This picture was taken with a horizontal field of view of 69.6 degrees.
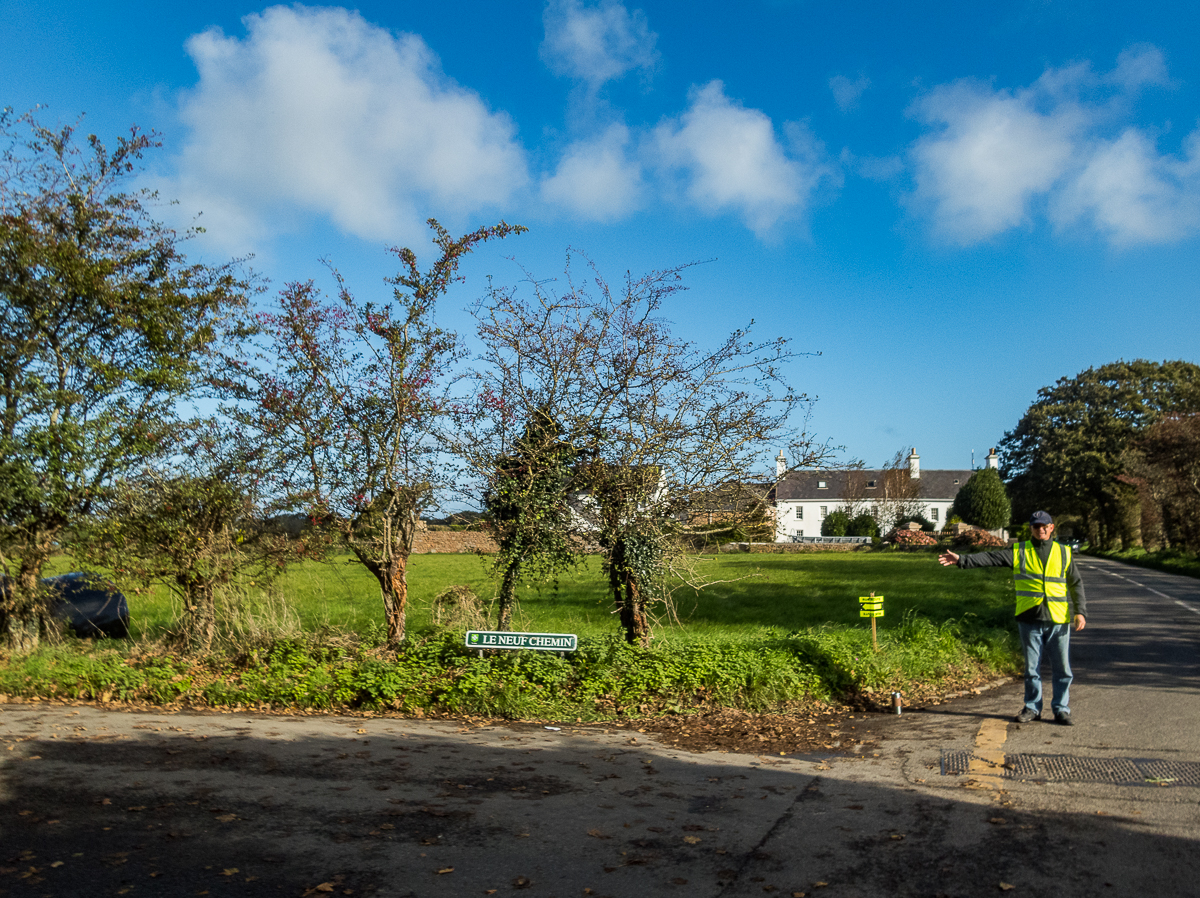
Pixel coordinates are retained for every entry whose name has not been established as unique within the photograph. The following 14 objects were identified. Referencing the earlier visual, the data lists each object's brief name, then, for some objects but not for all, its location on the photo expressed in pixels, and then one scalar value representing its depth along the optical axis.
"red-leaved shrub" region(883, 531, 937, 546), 52.38
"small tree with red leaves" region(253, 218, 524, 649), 10.21
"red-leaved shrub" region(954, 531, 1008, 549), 44.38
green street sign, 9.23
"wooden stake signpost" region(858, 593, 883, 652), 10.16
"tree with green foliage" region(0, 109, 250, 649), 10.79
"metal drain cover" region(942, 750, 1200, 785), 6.04
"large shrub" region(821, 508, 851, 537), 72.81
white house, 85.31
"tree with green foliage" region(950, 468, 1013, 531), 57.72
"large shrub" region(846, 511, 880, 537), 64.55
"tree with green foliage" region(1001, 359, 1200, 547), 60.34
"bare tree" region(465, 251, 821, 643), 9.97
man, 8.17
